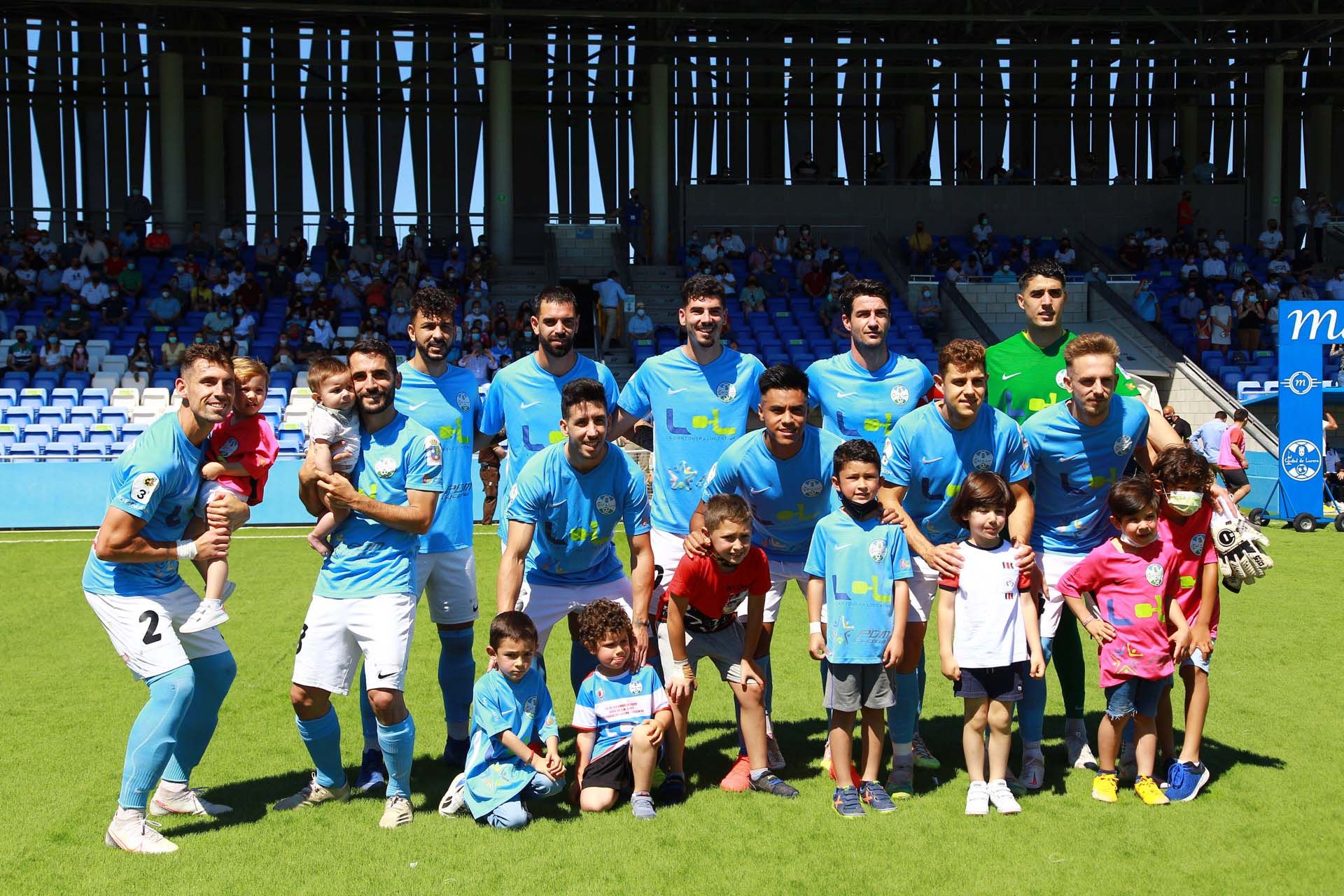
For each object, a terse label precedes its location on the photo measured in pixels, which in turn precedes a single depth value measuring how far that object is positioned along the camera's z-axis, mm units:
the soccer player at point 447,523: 5820
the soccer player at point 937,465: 5527
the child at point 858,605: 5270
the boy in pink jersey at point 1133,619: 5324
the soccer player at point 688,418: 6113
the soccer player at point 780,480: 5508
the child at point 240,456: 5141
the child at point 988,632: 5254
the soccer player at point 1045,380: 5824
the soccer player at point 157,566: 4859
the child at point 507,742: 5191
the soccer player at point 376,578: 5102
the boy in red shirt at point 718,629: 5500
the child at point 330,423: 5066
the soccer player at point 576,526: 5406
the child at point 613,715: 5363
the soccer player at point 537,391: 6051
